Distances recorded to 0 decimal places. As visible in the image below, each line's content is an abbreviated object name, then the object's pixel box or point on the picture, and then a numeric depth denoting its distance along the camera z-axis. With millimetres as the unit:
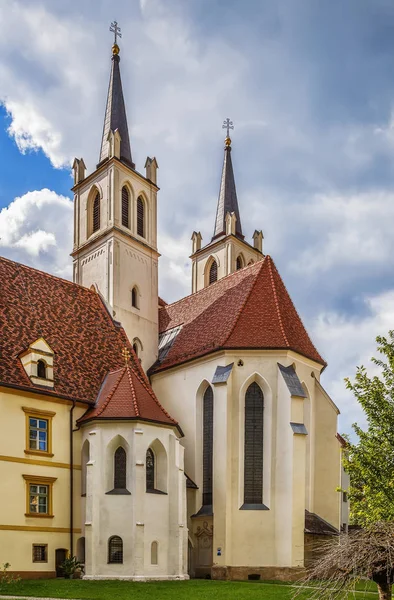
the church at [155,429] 26750
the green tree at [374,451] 20859
